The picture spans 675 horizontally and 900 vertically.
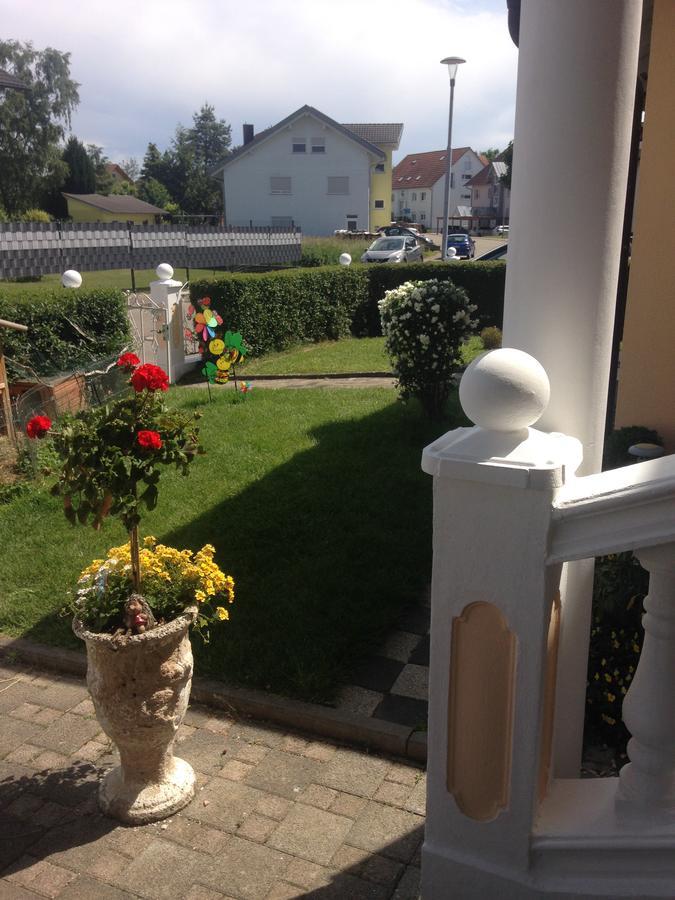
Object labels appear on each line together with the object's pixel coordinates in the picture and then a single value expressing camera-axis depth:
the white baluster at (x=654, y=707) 1.63
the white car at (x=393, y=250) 28.52
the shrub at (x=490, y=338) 14.23
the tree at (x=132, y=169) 89.31
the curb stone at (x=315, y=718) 3.47
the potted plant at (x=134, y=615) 3.02
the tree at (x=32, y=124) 44.91
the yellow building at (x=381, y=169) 53.31
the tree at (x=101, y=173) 64.56
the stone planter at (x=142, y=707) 2.99
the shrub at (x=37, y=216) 36.91
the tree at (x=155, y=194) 70.06
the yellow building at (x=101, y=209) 49.22
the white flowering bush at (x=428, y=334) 8.43
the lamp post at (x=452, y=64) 18.95
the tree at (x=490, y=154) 98.95
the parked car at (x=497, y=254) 20.89
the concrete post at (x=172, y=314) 11.91
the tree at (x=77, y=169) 52.31
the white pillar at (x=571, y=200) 1.96
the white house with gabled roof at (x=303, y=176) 45.09
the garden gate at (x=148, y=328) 11.62
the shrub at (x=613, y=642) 3.35
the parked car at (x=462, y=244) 39.00
